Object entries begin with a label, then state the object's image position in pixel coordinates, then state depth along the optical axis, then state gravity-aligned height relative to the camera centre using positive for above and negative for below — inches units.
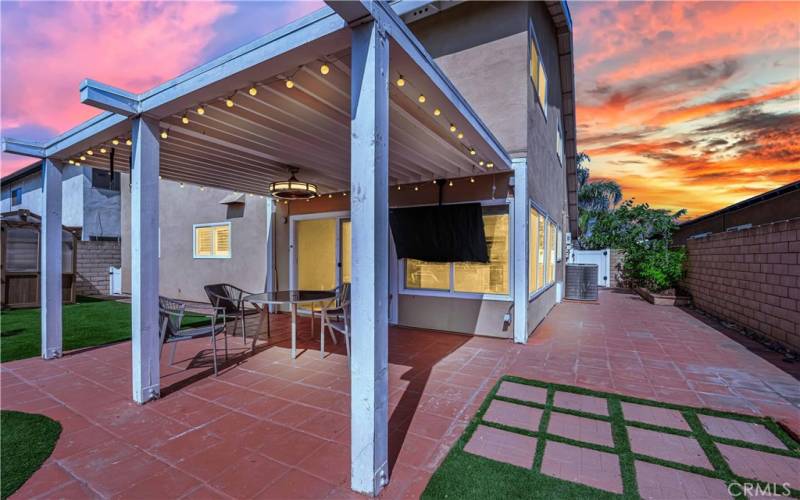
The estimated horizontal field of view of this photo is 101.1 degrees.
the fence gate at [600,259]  555.8 -13.4
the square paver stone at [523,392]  120.2 -53.2
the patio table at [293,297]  166.4 -25.0
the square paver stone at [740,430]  92.4 -53.2
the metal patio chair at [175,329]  132.6 -31.7
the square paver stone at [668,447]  83.7 -52.8
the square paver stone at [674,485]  70.7 -52.3
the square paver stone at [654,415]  101.4 -53.2
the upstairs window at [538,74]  220.2 +128.3
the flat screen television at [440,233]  209.3 +12.6
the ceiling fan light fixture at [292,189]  181.0 +34.9
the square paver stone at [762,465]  76.8 -52.8
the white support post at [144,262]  112.3 -3.3
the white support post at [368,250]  68.6 +0.4
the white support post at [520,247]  196.2 +2.7
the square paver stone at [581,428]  93.3 -53.0
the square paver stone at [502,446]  83.7 -52.5
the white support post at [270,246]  307.4 +5.8
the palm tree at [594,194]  882.1 +160.9
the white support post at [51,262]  160.1 -4.4
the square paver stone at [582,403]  111.3 -53.3
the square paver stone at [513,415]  101.5 -52.9
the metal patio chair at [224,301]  162.1 -25.3
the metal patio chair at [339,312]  159.0 -31.4
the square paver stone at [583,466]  74.8 -52.5
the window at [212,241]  345.1 +12.6
